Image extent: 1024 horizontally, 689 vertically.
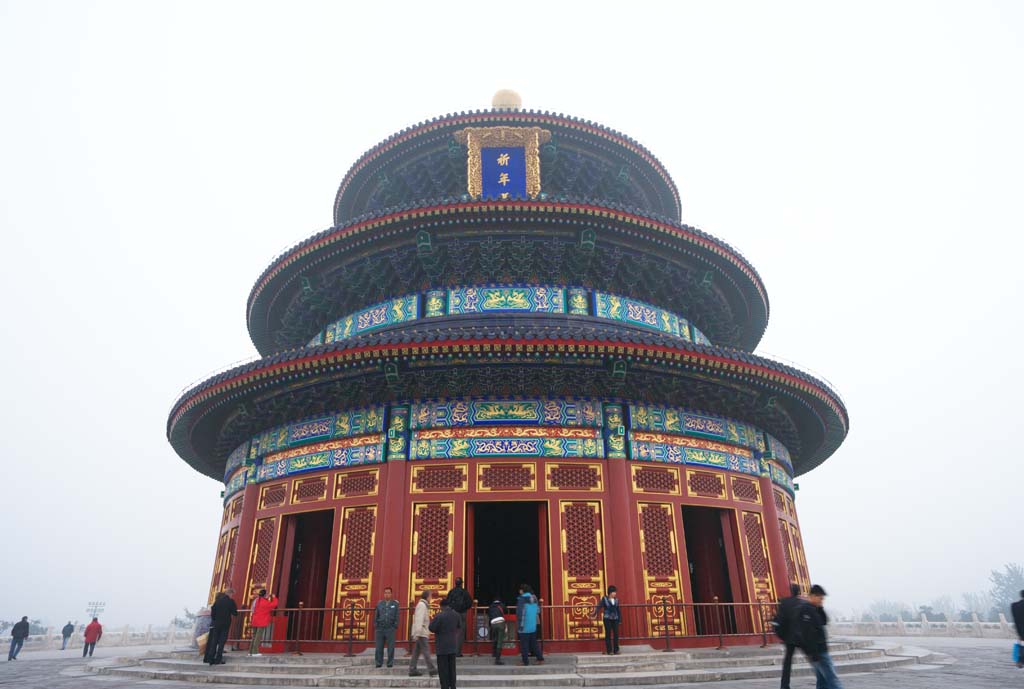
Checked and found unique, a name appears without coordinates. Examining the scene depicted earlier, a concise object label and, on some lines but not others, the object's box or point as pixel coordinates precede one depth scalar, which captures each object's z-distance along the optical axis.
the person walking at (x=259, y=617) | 12.23
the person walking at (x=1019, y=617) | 10.04
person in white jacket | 9.88
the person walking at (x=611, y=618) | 11.28
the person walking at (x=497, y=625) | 10.98
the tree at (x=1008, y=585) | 81.69
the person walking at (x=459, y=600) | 10.34
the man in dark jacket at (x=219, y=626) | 11.95
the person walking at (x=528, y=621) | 10.73
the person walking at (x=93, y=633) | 20.18
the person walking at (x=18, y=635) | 19.77
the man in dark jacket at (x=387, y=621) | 10.75
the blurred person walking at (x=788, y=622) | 7.40
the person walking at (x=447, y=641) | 8.02
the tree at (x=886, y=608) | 177.75
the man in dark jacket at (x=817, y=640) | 6.56
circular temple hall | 12.78
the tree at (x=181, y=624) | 68.44
